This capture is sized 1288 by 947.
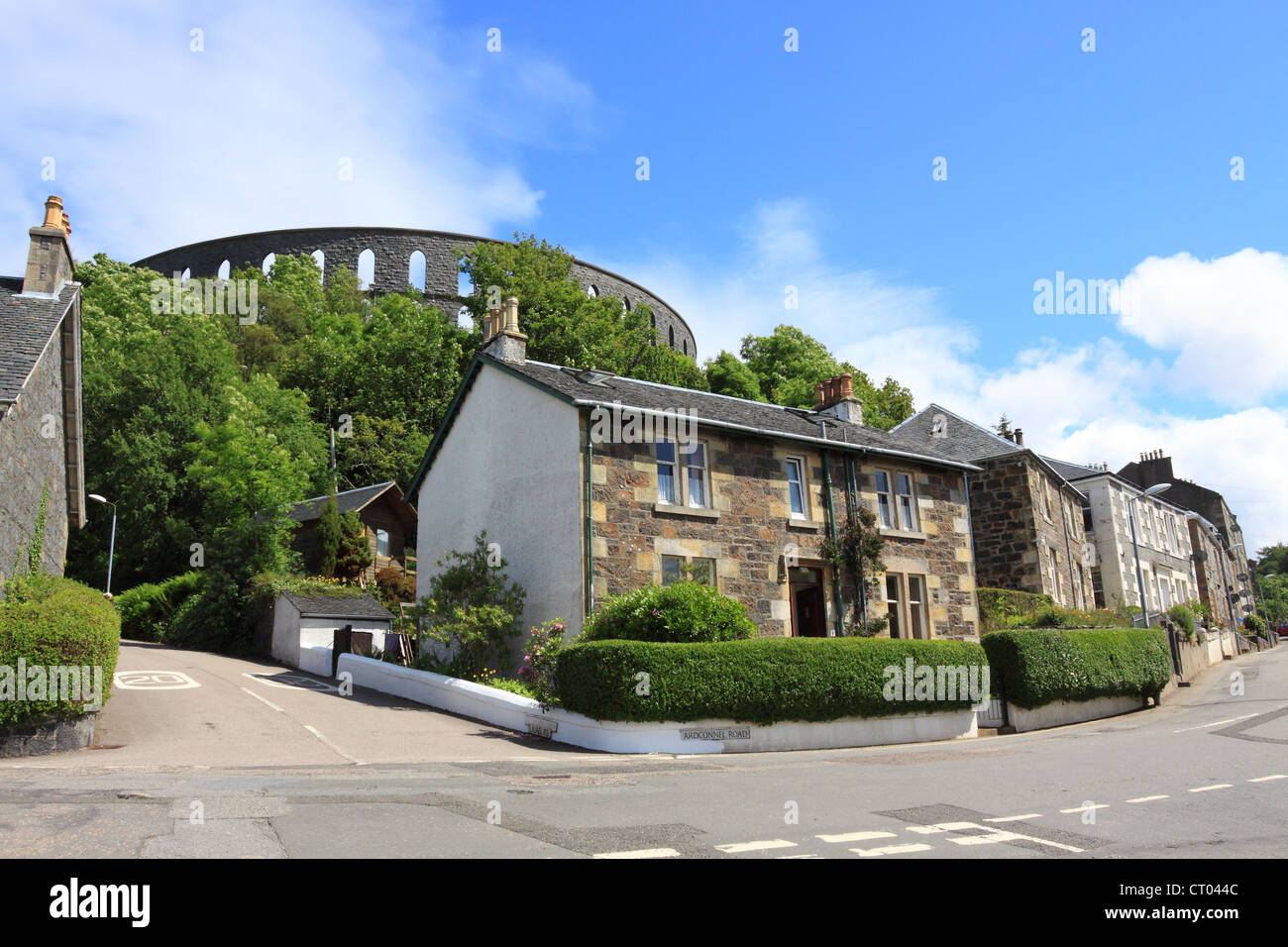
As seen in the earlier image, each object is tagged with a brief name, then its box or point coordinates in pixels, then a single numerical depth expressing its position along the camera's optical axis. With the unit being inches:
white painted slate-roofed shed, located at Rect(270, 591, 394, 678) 1121.4
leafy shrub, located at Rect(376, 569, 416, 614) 1429.6
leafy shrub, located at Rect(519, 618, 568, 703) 653.3
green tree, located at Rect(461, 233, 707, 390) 1660.9
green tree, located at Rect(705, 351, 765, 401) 1931.6
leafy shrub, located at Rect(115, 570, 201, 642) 1406.3
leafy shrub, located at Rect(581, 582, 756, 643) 647.1
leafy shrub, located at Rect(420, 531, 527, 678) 759.1
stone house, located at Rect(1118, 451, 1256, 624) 2711.6
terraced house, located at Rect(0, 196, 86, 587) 588.7
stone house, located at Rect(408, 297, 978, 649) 761.0
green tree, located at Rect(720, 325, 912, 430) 1914.4
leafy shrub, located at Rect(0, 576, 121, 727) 470.9
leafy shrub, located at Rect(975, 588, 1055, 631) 1145.4
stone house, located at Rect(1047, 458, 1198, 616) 1593.3
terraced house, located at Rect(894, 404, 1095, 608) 1236.5
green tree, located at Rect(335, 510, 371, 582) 1413.6
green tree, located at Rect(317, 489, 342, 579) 1371.8
